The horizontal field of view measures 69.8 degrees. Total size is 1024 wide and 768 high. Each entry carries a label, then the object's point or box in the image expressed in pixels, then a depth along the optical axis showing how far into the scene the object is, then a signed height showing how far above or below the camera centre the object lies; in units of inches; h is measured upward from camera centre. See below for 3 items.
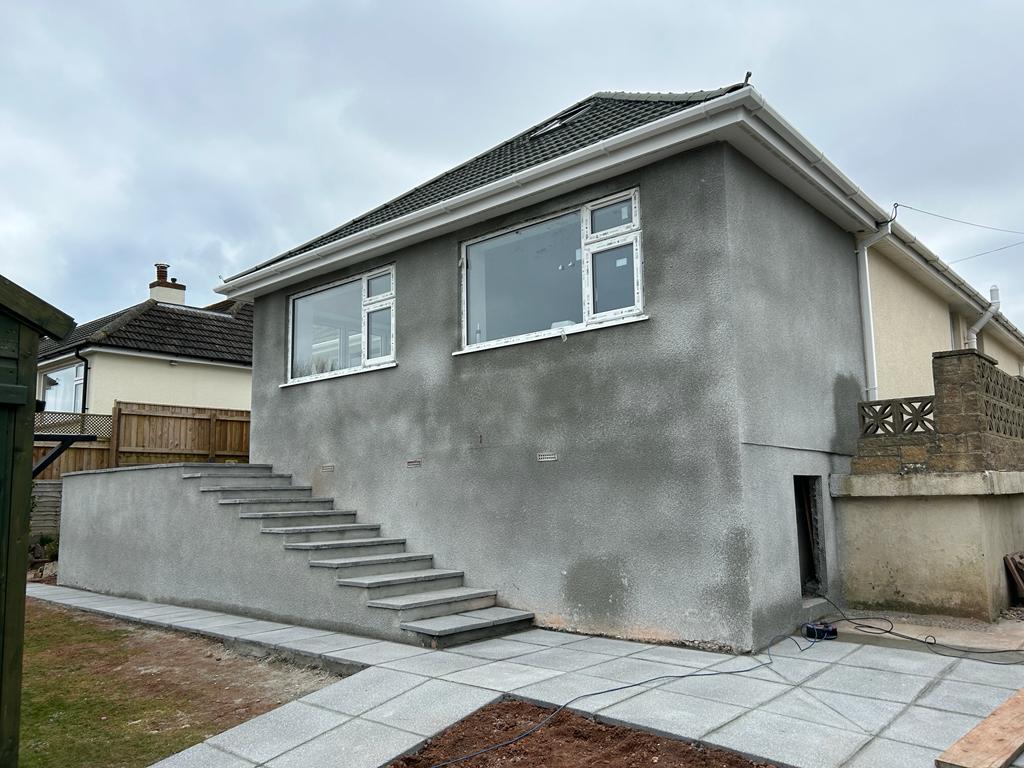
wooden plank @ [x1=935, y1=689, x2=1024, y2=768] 137.4 -55.8
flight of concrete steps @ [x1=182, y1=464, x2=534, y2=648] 265.1 -37.2
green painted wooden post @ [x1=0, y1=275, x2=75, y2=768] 136.3 +0.2
